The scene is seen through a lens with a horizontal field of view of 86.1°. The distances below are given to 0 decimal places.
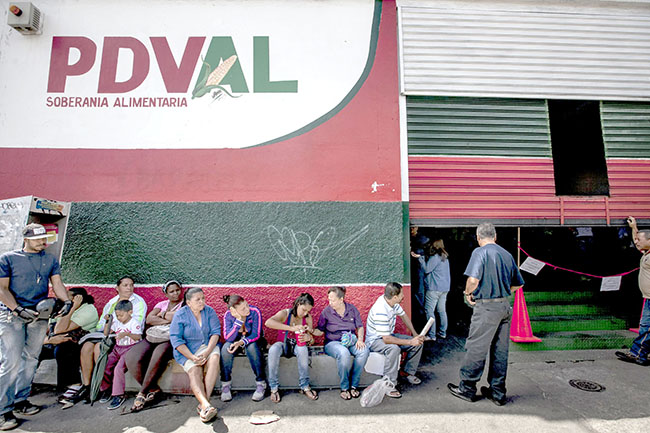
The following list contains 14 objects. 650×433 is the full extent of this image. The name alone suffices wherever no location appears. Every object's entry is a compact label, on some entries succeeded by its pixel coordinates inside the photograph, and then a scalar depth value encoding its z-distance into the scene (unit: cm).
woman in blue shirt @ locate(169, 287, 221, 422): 362
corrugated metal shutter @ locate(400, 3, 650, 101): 498
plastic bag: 363
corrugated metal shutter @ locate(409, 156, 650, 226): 491
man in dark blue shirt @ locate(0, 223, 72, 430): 339
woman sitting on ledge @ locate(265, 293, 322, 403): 384
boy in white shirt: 373
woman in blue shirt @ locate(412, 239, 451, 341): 578
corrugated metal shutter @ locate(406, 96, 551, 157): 497
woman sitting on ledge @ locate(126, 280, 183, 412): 368
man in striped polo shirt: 393
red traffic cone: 517
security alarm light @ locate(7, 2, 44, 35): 474
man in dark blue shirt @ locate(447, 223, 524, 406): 363
